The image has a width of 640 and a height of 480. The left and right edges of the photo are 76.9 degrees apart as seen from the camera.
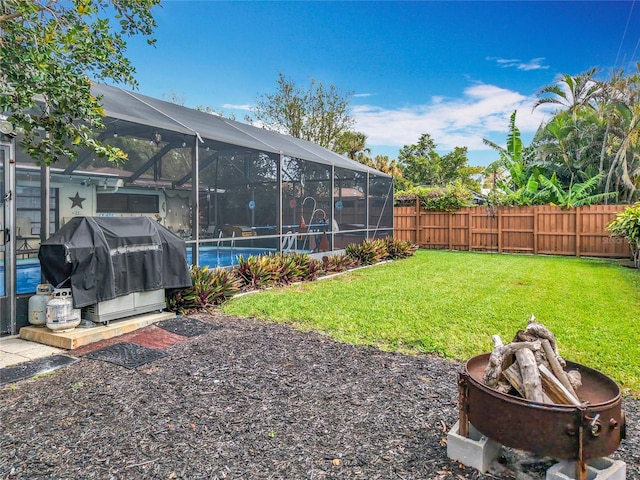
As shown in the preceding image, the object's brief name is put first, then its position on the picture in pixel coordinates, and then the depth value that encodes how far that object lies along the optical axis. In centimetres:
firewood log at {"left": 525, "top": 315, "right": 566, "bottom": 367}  229
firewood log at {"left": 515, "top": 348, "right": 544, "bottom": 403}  201
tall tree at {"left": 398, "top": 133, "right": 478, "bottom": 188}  3053
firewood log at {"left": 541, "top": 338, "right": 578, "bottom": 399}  213
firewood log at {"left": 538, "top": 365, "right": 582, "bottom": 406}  199
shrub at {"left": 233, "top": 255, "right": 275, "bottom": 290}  756
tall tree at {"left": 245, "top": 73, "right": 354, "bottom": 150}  2303
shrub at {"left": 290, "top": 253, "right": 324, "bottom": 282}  873
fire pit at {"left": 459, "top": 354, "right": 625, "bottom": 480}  182
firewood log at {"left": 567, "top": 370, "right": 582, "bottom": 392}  221
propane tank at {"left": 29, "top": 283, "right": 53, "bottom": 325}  454
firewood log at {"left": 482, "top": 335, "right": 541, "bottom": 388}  219
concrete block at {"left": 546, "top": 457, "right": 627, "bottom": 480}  189
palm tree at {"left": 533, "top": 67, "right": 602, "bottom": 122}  1672
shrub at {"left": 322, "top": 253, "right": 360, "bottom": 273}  977
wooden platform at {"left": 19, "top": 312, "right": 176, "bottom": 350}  423
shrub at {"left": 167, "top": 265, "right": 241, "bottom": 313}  569
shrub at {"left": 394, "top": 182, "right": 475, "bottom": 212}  1588
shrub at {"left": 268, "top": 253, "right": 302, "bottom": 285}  798
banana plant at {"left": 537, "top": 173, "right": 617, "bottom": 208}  1463
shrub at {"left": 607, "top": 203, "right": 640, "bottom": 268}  968
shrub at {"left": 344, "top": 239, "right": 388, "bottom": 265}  1137
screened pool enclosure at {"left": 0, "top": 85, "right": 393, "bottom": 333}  469
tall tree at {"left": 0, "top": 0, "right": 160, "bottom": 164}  285
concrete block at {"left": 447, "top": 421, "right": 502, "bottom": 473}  215
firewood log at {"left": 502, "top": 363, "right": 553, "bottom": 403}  209
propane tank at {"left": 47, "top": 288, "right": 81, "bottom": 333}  431
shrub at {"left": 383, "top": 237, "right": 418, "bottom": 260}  1278
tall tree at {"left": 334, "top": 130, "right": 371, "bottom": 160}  2403
